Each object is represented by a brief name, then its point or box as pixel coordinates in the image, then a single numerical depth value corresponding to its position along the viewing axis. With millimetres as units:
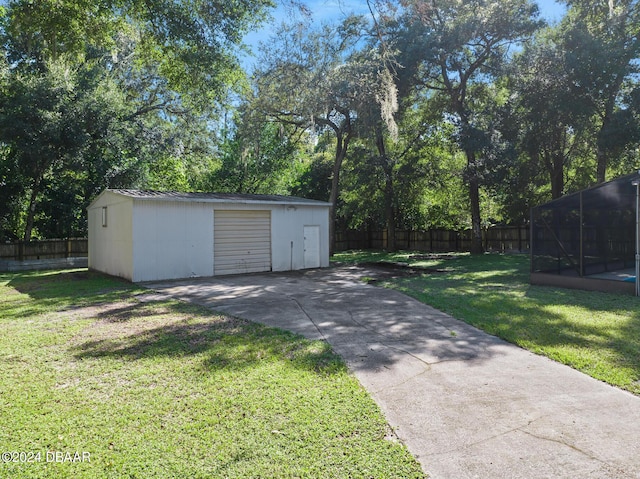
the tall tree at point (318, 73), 14125
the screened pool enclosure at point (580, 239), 9164
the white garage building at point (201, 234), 10828
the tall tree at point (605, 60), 13078
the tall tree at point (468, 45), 15422
